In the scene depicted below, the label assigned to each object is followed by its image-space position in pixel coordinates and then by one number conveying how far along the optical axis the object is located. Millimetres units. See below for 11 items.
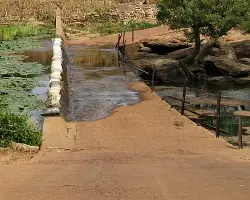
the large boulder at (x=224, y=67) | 26656
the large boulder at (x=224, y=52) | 28953
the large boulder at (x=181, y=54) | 30334
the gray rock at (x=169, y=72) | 25734
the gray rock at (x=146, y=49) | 33759
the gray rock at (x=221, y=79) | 26328
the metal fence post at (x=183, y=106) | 17200
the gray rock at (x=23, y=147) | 11254
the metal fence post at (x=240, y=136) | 12405
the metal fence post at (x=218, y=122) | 13920
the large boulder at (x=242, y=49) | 30469
